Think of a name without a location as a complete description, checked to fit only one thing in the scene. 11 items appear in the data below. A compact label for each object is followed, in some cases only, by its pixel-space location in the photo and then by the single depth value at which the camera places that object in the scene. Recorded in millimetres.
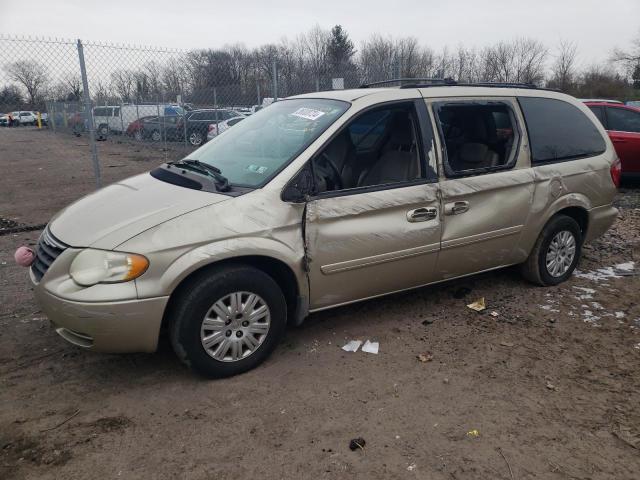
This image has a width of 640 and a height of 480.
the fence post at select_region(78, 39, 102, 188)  6504
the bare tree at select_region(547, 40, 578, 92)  36531
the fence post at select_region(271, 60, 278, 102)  8883
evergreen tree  55238
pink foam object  3377
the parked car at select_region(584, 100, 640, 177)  9219
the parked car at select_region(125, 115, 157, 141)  18984
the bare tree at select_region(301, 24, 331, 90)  11458
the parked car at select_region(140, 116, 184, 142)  17125
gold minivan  2996
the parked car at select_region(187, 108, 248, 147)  16547
